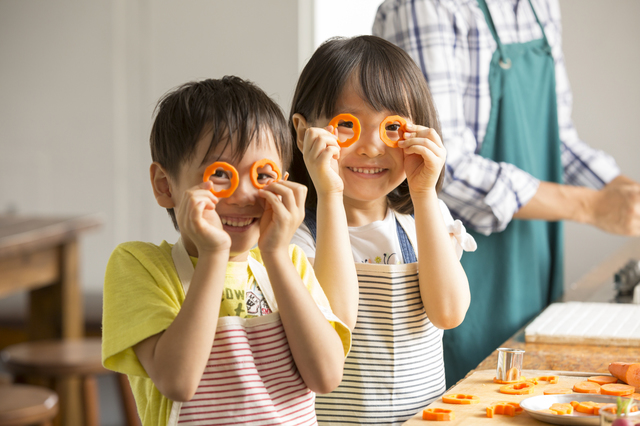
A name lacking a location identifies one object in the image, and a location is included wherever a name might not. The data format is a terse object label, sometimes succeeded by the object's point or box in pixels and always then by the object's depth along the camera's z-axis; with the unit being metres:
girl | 1.93
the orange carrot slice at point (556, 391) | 1.83
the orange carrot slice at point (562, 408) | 1.72
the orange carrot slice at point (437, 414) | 1.74
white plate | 1.69
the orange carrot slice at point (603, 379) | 1.88
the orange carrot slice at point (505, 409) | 1.75
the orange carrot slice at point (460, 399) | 1.79
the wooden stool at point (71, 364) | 3.18
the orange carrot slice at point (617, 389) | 1.82
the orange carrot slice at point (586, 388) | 1.84
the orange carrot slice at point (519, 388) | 1.83
